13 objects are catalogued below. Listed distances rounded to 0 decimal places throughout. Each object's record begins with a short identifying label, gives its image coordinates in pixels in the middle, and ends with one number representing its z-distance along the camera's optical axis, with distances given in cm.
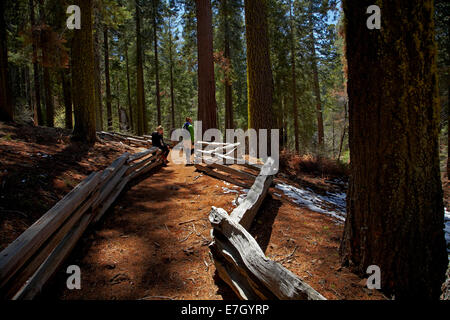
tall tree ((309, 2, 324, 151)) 2100
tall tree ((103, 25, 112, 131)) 1992
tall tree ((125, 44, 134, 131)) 2828
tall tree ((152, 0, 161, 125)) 2209
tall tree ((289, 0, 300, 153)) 1931
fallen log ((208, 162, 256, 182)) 637
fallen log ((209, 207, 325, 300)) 200
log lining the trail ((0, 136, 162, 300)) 215
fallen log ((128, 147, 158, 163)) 714
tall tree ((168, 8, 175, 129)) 2802
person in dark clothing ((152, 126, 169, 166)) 1025
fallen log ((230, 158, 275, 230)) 376
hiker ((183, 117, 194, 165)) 1169
